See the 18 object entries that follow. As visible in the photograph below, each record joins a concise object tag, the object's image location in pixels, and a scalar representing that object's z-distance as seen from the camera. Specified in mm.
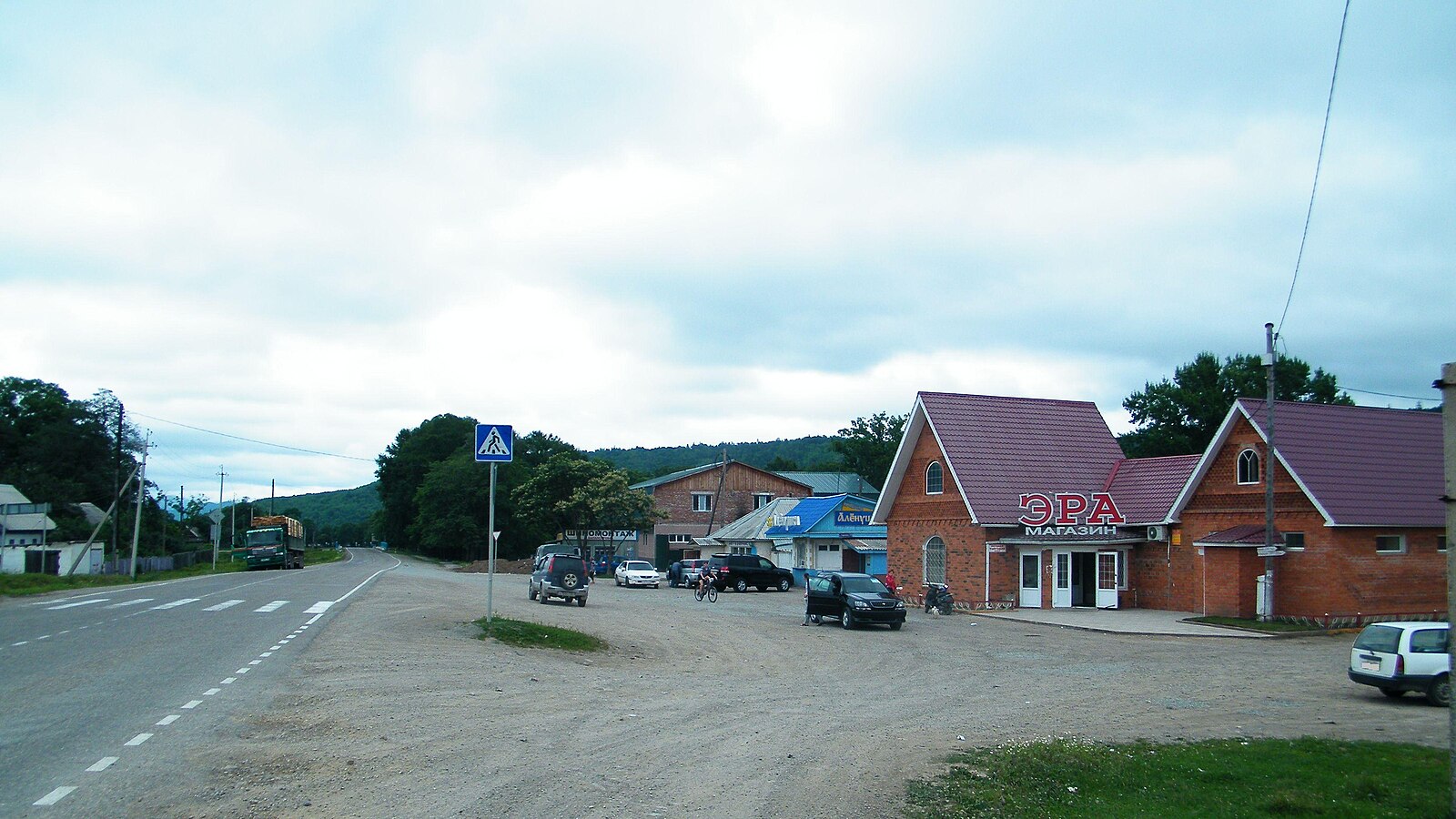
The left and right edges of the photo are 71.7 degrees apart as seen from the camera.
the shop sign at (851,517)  52875
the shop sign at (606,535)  73125
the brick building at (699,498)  78750
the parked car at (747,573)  50469
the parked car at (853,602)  29578
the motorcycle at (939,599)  36000
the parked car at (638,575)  56062
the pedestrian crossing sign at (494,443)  19281
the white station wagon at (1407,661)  16562
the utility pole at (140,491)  55525
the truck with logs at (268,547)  67062
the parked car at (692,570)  56938
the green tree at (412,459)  125000
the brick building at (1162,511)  30875
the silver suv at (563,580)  34781
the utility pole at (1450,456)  7602
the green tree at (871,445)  95562
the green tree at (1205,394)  63531
